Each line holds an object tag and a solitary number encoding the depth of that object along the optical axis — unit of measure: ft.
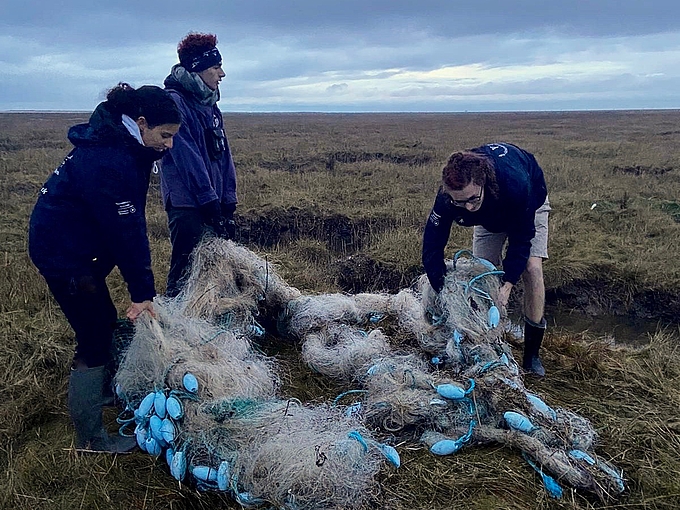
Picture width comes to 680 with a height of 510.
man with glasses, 10.46
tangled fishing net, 8.61
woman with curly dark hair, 8.55
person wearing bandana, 12.16
